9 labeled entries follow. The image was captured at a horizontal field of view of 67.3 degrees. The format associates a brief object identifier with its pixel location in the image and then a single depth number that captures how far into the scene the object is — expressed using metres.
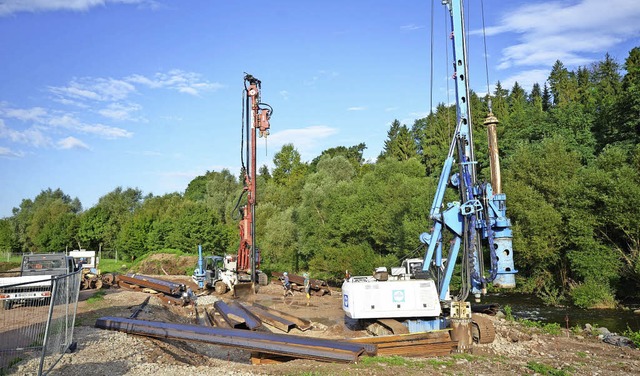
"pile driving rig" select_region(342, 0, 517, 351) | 15.63
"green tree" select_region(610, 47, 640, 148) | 40.62
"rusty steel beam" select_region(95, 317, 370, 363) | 11.97
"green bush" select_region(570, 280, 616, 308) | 27.83
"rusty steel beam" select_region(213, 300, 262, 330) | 16.58
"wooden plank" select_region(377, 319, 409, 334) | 15.24
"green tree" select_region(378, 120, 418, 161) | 77.88
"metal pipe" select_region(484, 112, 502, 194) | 16.52
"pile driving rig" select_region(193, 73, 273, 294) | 28.89
